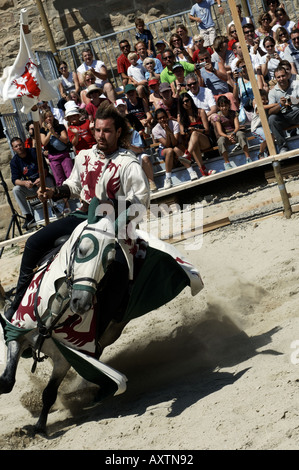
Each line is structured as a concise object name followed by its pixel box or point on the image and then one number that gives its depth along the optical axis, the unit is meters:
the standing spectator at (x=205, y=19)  13.86
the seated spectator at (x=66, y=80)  13.51
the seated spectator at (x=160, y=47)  13.02
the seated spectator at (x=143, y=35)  13.82
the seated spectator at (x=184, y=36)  13.22
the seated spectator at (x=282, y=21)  12.66
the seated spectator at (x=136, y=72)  12.65
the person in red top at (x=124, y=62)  13.13
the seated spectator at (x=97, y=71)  12.54
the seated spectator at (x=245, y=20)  12.87
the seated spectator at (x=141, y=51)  13.15
